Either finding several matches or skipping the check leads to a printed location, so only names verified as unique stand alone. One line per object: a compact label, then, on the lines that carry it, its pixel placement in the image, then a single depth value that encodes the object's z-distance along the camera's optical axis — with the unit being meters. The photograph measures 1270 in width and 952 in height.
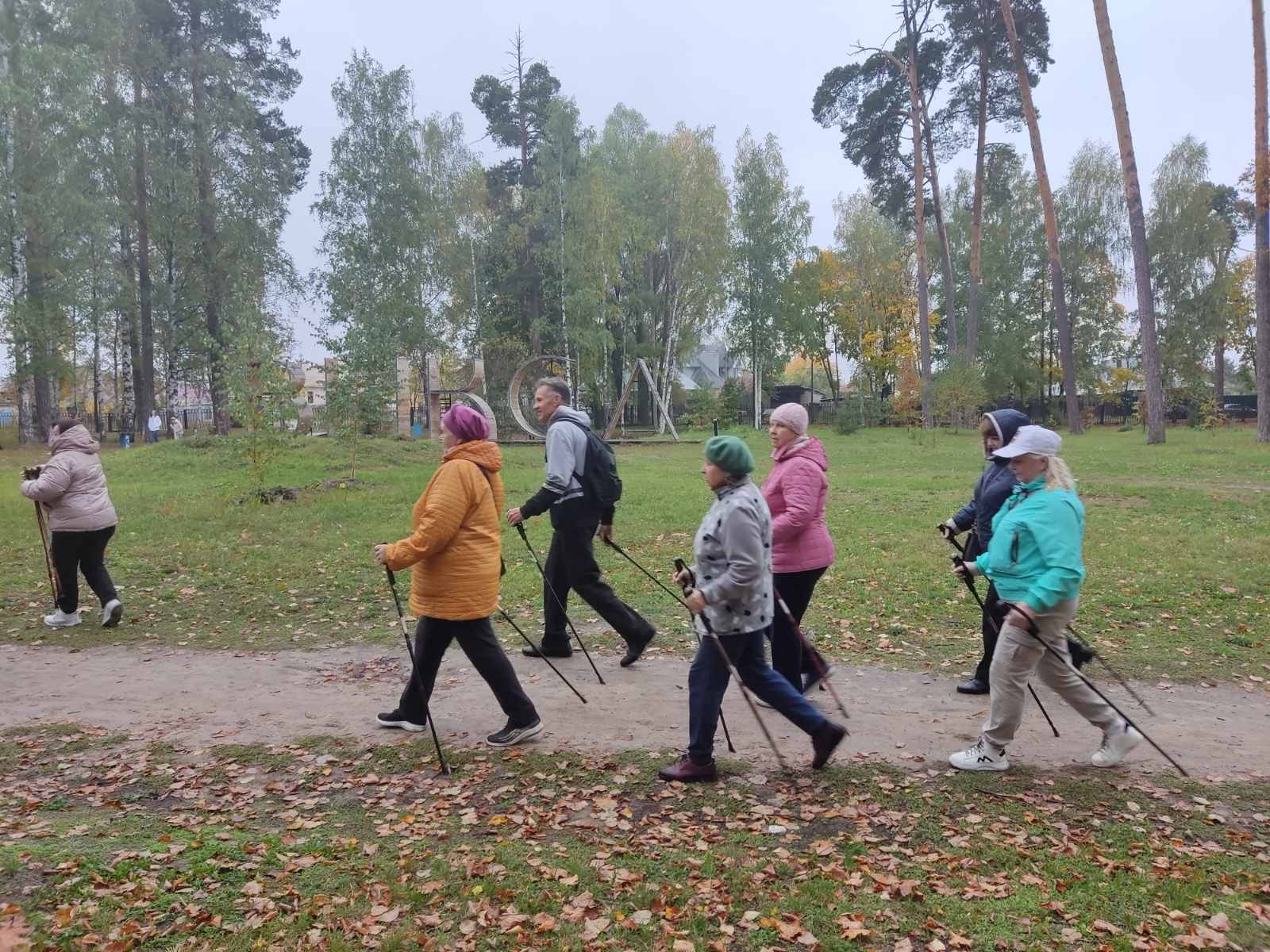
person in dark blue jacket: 5.26
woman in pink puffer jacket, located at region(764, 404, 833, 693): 5.32
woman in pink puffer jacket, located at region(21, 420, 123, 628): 7.34
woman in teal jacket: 4.27
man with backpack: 6.18
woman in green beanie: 4.24
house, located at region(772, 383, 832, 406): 54.84
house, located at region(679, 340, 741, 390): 76.01
